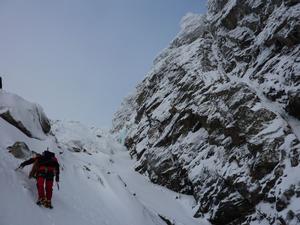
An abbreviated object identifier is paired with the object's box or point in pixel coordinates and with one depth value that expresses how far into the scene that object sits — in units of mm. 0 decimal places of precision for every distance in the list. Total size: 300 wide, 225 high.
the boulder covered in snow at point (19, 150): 12582
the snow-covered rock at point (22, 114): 18312
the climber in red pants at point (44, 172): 9547
